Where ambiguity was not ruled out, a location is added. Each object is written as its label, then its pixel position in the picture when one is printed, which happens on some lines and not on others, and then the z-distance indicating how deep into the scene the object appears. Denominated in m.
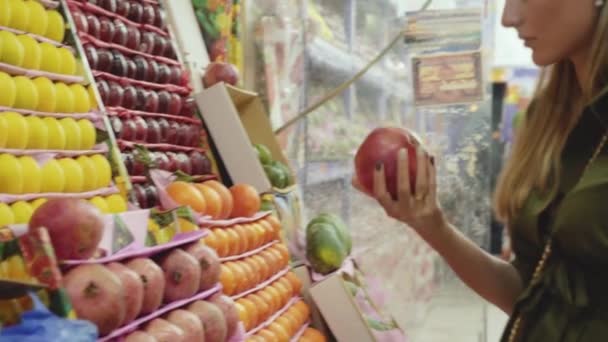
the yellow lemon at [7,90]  1.82
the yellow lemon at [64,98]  2.04
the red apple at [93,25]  2.45
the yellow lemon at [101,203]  2.06
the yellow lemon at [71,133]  2.03
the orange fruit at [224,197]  2.52
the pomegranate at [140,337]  1.47
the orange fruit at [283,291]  2.78
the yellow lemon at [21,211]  1.76
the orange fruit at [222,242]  2.38
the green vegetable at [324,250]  3.21
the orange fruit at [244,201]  2.66
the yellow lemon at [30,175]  1.83
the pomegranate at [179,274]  1.68
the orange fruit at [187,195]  2.32
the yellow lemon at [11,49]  1.86
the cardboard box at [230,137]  2.95
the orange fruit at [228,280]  2.35
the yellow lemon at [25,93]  1.89
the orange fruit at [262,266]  2.64
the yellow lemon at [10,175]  1.76
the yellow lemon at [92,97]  2.20
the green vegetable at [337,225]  3.43
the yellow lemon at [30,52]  1.95
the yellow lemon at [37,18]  2.02
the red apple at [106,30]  2.51
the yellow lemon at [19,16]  1.94
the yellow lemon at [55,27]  2.11
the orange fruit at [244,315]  2.36
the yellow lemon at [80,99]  2.12
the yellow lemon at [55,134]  1.97
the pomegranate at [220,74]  3.25
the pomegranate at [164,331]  1.55
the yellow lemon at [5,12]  1.90
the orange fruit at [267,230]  2.79
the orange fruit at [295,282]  2.96
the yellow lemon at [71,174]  1.97
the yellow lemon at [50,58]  2.03
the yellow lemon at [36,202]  1.83
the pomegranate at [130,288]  1.46
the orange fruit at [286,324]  2.68
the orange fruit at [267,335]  2.51
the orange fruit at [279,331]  2.60
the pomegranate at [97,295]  1.34
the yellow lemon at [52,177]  1.90
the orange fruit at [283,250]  2.90
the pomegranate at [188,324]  1.64
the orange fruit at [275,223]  2.89
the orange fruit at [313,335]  2.87
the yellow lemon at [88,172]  2.06
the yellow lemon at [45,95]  1.97
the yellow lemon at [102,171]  2.12
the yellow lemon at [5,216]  1.69
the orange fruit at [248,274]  2.51
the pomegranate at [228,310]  1.86
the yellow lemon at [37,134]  1.90
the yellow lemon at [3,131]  1.78
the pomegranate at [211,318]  1.74
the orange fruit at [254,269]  2.56
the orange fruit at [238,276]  2.43
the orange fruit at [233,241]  2.47
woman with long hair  1.40
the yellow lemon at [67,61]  2.11
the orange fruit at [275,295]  2.66
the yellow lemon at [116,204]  2.12
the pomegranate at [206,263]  1.79
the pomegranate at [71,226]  1.36
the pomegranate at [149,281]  1.56
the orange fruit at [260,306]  2.52
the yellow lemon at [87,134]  2.11
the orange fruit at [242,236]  2.54
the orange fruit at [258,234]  2.68
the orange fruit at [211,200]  2.42
